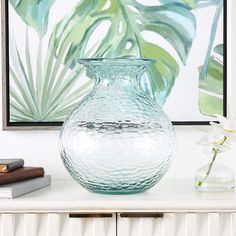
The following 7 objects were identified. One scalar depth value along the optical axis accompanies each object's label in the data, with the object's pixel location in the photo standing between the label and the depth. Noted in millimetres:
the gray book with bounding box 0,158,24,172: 2149
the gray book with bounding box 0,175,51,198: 2075
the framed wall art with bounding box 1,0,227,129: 2420
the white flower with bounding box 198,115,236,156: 2215
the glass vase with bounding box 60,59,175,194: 2107
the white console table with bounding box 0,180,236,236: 2042
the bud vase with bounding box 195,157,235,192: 2205
